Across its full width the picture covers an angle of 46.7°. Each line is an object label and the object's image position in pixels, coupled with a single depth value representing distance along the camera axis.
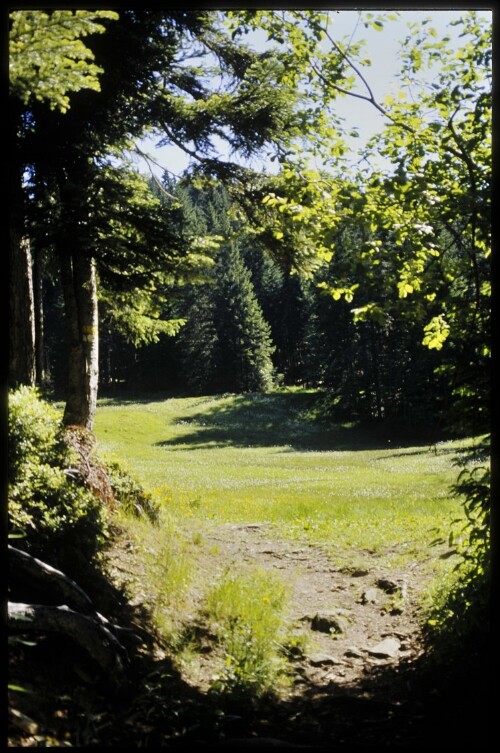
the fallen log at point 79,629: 4.27
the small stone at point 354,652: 6.22
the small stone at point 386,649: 6.16
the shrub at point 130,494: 8.84
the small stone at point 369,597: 7.86
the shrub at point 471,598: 4.91
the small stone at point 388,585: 8.12
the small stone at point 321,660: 6.07
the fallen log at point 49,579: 4.94
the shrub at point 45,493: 6.07
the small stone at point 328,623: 6.96
